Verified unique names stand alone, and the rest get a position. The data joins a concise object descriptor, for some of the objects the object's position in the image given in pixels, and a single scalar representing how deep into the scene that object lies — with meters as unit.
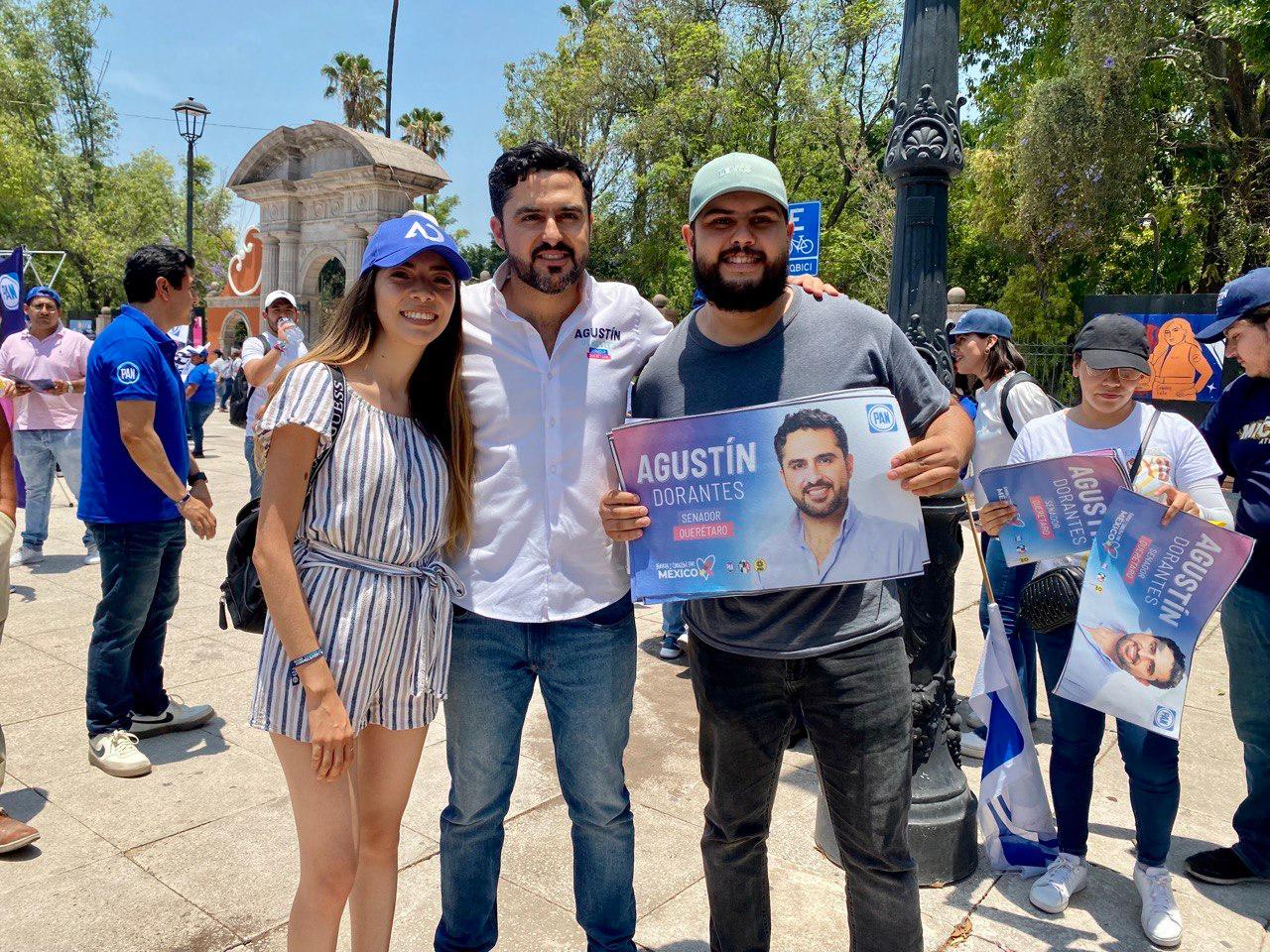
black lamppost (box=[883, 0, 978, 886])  3.24
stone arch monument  21.69
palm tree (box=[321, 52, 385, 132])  39.38
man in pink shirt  7.38
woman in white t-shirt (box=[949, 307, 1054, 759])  4.46
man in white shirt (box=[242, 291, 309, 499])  6.76
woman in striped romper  2.05
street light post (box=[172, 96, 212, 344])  17.80
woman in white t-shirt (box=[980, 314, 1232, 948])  2.95
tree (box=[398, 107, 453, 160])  42.31
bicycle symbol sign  6.87
